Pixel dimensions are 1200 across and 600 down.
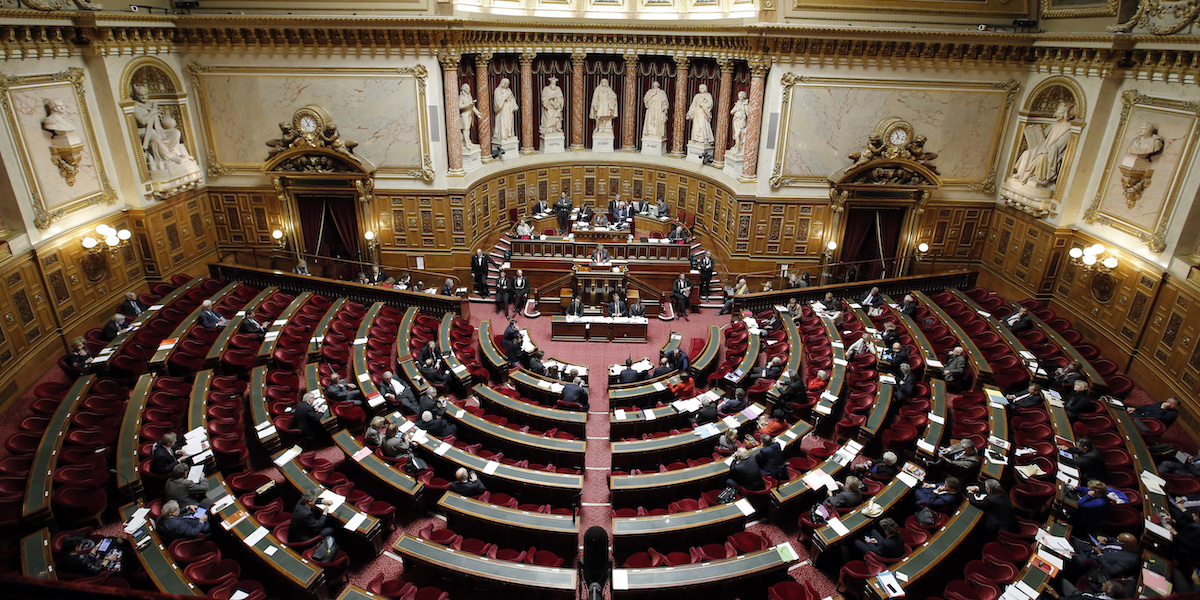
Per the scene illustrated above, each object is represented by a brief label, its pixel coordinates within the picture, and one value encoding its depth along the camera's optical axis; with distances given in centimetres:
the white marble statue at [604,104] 2694
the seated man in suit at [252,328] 1631
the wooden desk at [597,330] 1945
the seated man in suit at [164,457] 1100
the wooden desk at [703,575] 919
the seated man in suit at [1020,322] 1694
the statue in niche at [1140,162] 1578
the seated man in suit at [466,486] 1125
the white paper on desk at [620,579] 908
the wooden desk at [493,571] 925
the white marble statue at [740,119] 2333
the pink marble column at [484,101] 2380
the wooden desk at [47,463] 992
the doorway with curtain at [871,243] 2242
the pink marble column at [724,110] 2363
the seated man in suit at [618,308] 2008
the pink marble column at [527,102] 2548
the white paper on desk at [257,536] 960
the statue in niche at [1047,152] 1862
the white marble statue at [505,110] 2566
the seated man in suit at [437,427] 1294
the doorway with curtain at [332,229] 2239
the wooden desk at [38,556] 883
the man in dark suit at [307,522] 984
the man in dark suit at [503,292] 2116
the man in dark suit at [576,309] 2002
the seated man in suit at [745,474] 1144
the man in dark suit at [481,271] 2227
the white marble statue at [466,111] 2345
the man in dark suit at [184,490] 1030
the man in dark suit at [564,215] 2525
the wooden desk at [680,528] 1035
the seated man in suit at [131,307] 1673
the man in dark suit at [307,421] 1277
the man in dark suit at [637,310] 2004
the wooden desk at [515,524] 1045
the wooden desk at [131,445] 1080
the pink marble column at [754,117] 2106
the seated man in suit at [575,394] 1477
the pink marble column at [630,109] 2616
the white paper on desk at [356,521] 1012
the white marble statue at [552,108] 2666
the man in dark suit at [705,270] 2195
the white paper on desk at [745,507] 1082
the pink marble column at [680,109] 2548
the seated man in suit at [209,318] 1617
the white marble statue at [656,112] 2659
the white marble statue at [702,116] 2547
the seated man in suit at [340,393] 1369
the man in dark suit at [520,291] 2131
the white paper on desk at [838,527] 1022
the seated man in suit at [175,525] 955
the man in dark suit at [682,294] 2112
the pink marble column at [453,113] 2130
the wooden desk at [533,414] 1396
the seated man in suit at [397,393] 1392
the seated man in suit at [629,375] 1594
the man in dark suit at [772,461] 1185
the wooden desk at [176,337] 1448
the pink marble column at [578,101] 2566
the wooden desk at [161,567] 879
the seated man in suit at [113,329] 1577
